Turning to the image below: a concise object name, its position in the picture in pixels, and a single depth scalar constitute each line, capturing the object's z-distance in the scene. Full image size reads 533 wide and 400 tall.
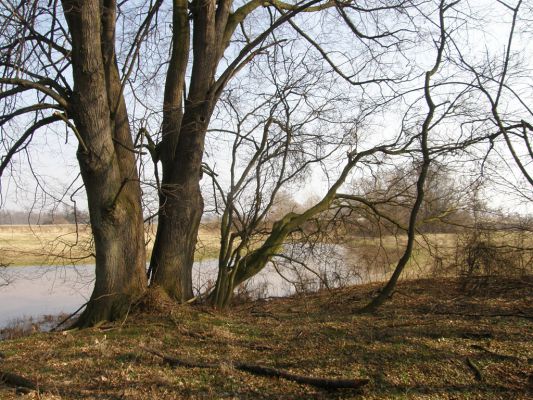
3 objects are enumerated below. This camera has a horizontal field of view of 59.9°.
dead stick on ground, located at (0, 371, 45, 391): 3.74
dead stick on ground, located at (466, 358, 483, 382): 4.00
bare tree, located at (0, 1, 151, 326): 5.80
